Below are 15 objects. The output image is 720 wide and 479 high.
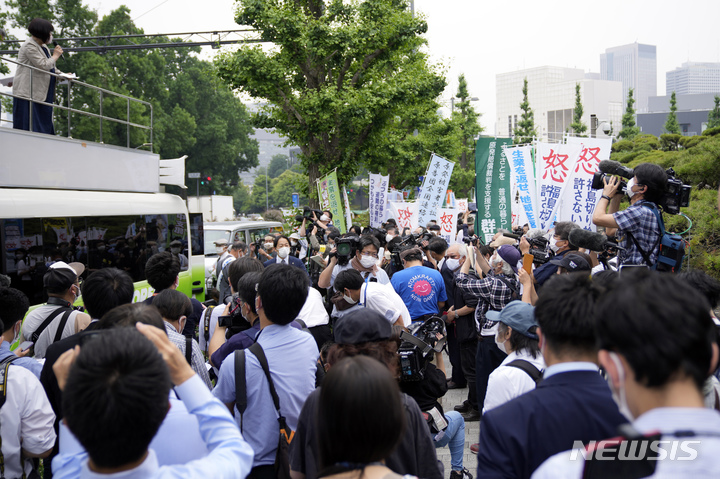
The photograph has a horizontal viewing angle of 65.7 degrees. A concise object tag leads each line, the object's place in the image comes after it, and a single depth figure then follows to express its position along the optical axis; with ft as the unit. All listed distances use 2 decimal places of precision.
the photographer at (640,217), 13.24
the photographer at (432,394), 11.31
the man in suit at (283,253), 25.55
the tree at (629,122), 129.83
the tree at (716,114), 122.71
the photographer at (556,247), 16.66
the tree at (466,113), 128.57
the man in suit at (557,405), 6.19
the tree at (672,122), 127.17
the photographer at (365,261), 19.29
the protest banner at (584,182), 26.66
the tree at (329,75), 47.21
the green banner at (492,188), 31.22
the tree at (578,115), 127.54
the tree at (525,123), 140.07
